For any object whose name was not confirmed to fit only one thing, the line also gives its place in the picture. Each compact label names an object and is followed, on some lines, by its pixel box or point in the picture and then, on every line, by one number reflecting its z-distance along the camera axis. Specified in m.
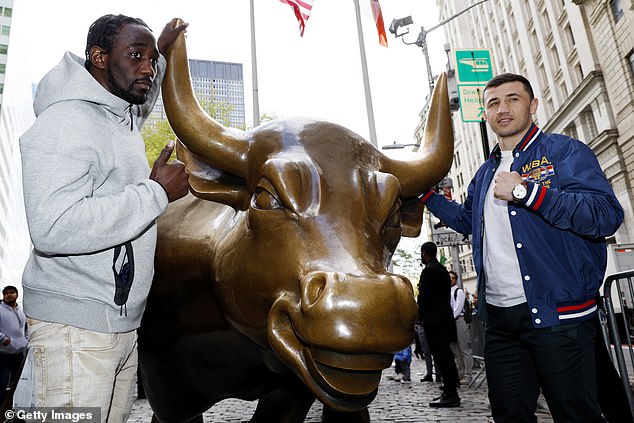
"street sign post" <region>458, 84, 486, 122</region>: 9.28
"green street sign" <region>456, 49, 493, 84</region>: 9.50
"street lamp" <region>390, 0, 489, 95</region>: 14.02
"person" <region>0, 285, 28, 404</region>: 7.67
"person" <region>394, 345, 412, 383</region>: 10.55
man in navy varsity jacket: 2.66
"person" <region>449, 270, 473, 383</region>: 9.71
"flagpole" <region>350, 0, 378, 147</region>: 14.11
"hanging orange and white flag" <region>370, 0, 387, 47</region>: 13.52
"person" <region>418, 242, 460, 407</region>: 7.39
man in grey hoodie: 1.80
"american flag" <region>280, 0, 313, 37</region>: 12.25
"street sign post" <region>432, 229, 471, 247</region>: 12.42
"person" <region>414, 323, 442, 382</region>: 10.55
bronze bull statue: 1.79
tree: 21.45
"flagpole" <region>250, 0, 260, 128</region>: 14.32
